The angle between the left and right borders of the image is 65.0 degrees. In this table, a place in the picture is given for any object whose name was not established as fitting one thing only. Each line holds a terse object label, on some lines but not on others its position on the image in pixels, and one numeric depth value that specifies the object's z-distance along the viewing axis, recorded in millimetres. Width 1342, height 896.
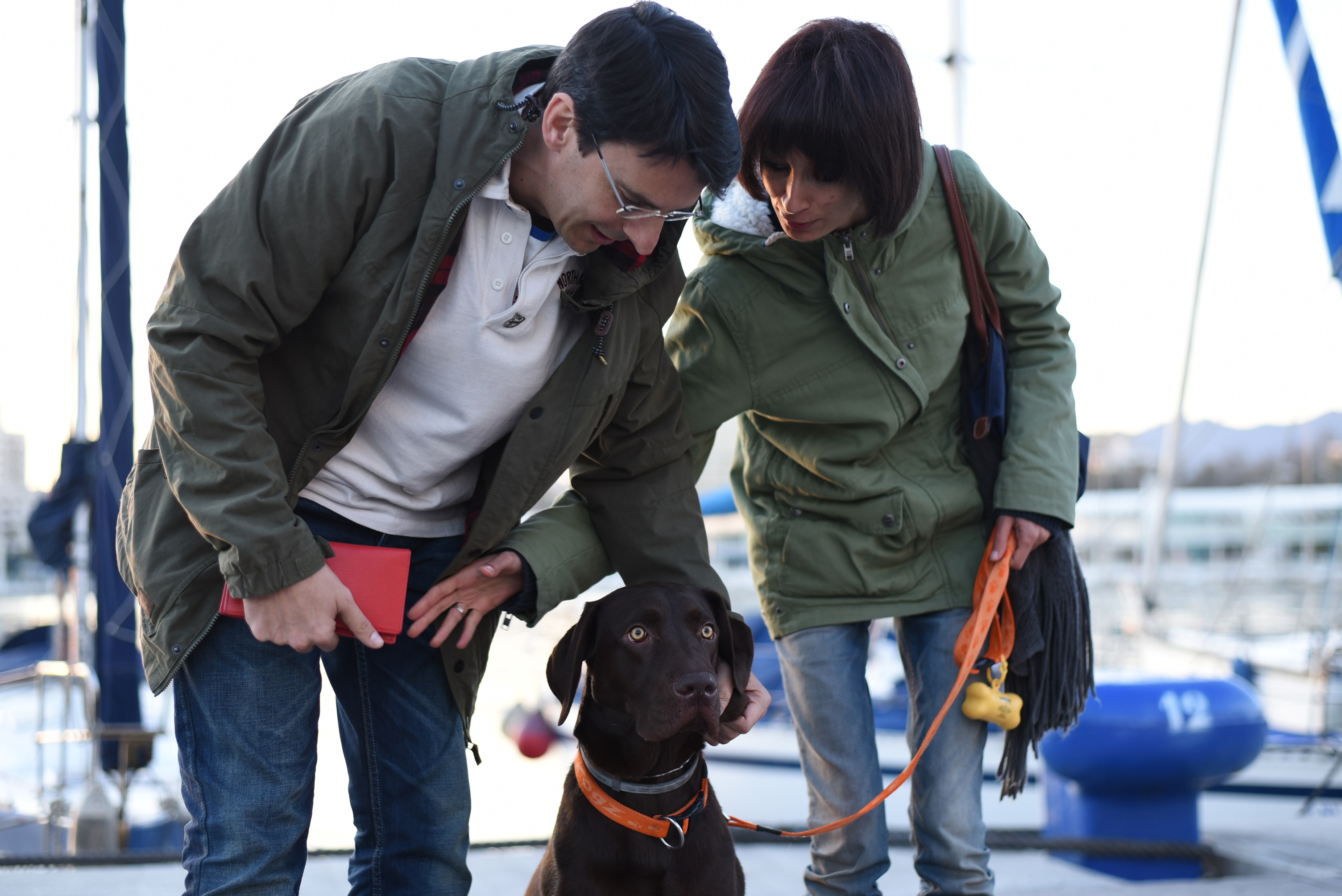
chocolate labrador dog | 1929
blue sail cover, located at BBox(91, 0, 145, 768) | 5883
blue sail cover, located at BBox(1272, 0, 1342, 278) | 4461
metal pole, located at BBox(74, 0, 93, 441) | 5895
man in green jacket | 1478
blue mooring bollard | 4078
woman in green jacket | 2156
